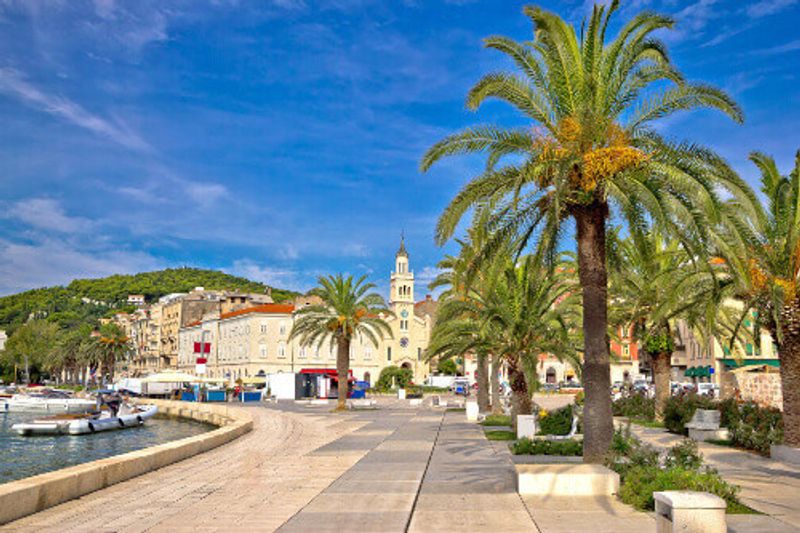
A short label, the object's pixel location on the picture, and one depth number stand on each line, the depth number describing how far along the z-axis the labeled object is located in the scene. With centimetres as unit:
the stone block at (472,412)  3419
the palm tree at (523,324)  2358
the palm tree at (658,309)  2538
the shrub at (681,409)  2512
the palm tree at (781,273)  1723
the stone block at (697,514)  765
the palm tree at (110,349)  9381
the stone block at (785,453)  1683
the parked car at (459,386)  7302
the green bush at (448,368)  10800
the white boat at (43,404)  6275
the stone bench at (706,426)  2269
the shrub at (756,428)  1880
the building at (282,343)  9800
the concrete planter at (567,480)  1174
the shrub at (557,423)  2231
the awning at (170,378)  5544
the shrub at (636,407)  3348
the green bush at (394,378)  9019
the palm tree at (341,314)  4403
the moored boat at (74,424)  3641
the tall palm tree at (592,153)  1405
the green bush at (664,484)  1007
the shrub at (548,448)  1719
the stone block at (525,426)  2172
